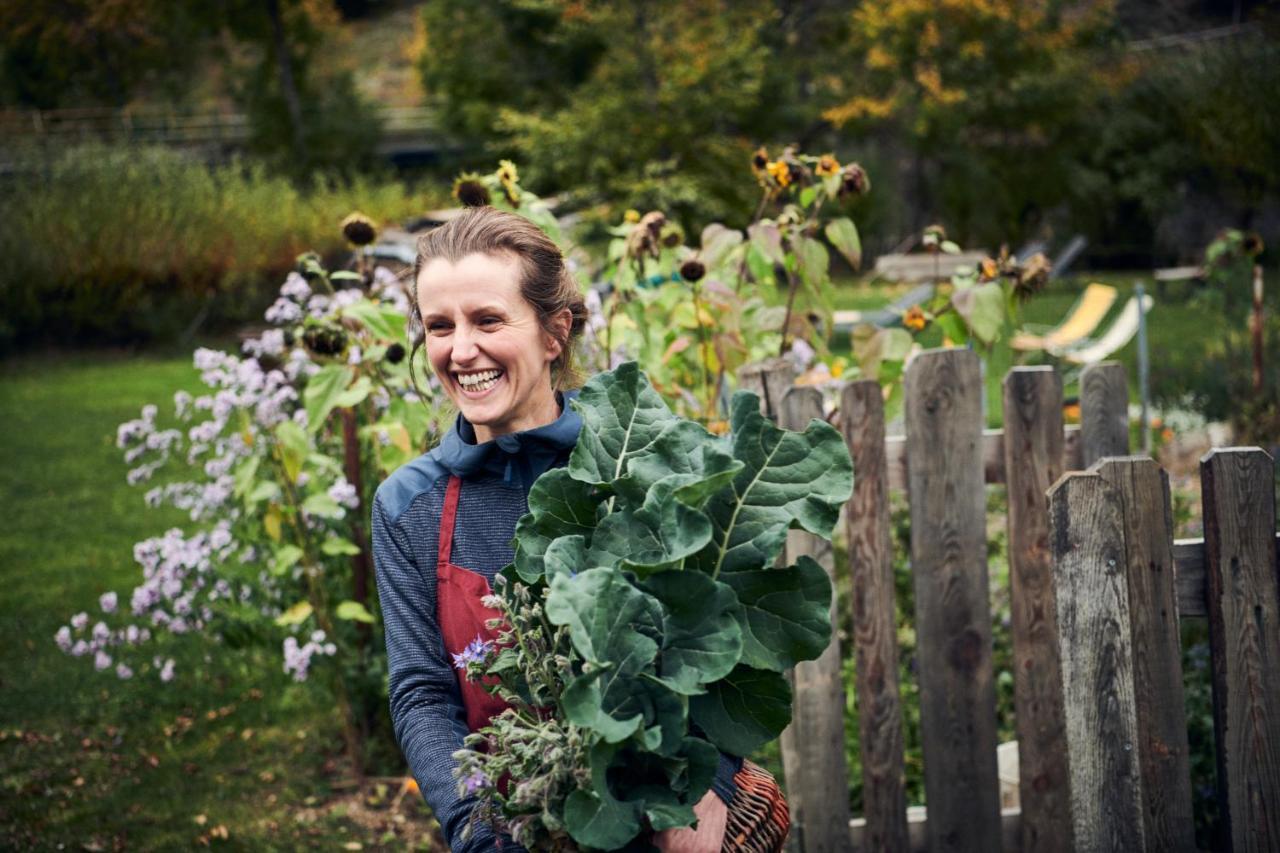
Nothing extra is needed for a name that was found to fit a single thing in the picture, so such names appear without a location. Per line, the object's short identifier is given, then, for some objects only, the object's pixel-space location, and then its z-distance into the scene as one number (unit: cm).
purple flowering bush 309
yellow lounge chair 973
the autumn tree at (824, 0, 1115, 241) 2353
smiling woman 171
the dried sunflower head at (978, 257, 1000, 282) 307
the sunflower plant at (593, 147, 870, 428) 306
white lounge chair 905
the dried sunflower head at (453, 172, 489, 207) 268
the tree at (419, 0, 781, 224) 2041
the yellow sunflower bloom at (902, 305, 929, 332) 315
